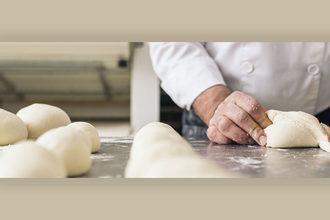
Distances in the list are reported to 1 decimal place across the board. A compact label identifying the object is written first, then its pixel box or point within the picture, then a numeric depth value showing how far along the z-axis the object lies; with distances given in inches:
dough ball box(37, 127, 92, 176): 25.9
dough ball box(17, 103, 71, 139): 42.1
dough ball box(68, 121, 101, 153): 35.5
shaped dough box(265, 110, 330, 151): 39.6
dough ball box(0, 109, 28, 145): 38.6
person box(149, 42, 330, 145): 54.7
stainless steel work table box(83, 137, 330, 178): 25.6
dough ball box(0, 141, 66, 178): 22.5
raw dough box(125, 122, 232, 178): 21.5
